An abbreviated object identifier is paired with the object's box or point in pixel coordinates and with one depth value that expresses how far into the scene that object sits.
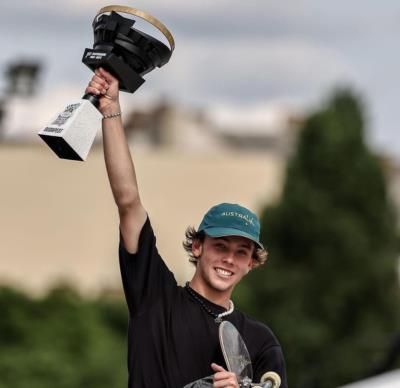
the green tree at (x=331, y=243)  63.27
